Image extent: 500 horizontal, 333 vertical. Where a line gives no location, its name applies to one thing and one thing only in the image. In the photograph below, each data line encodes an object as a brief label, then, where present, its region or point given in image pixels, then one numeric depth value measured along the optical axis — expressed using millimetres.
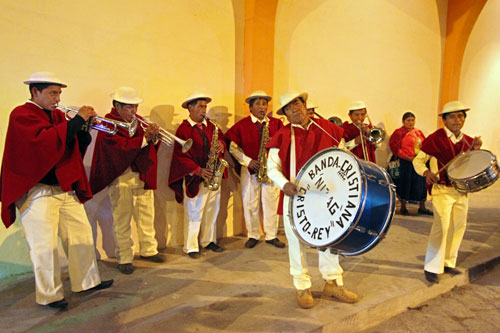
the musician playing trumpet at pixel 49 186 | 3137
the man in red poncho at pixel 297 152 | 3350
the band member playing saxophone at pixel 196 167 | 4805
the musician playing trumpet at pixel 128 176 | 4176
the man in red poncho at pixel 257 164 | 5305
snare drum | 3646
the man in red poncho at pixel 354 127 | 6196
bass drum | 2611
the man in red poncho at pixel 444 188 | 4070
